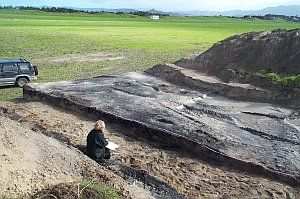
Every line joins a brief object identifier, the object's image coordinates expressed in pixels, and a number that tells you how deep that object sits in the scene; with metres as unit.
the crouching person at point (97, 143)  7.23
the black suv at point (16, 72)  13.65
